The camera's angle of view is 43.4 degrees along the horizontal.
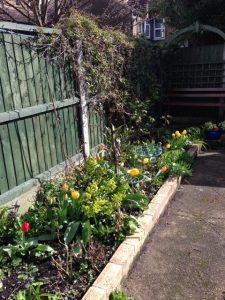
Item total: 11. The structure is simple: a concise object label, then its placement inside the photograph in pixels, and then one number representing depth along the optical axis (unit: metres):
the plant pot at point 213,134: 6.65
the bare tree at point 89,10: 8.05
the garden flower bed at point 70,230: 2.31
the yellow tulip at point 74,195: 2.81
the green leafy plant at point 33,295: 2.01
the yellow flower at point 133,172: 3.44
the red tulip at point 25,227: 2.37
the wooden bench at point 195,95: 7.27
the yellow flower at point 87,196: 2.86
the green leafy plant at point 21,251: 2.48
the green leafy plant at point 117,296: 2.17
